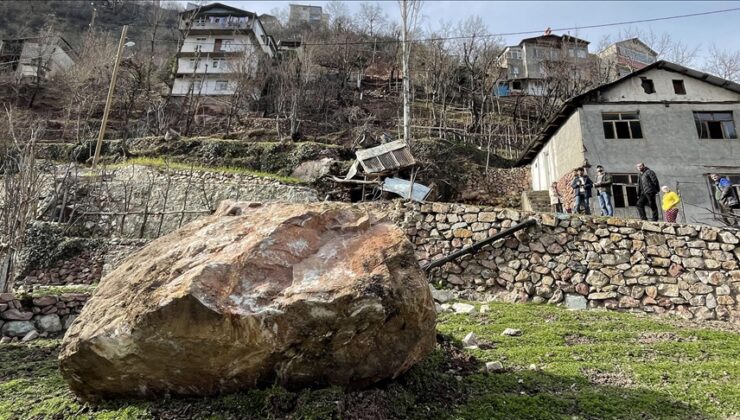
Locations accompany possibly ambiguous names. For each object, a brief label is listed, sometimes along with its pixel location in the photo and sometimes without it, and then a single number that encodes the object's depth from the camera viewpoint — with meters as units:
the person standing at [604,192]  12.09
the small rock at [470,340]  5.81
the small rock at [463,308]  7.87
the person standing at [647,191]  11.10
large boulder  3.26
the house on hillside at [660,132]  15.10
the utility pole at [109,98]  17.86
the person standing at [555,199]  15.60
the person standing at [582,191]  12.06
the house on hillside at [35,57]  36.66
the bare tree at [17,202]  8.12
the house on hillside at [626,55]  36.81
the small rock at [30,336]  6.58
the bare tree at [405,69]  21.83
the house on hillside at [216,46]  37.62
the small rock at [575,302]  9.04
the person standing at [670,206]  10.86
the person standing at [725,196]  11.18
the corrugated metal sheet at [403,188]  15.45
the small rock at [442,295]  9.08
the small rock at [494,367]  4.90
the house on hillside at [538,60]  35.03
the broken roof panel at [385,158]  17.94
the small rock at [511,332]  6.47
